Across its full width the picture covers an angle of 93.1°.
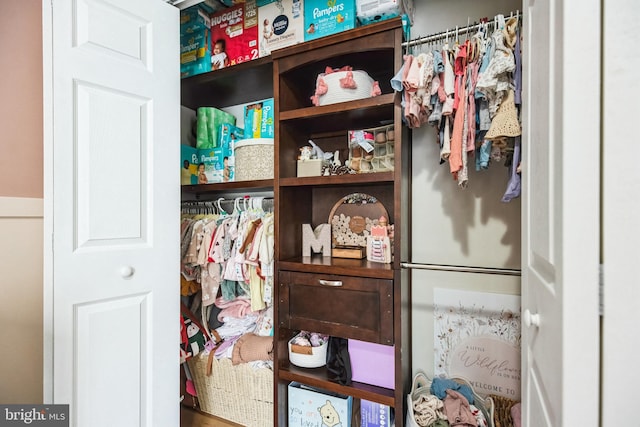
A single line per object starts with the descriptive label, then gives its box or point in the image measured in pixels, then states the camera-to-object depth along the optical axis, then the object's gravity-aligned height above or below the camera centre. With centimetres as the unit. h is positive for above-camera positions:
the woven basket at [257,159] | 169 +30
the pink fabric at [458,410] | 131 -88
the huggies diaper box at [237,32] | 167 +102
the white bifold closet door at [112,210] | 107 +0
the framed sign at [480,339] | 143 -63
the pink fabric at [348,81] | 138 +60
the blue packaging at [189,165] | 192 +30
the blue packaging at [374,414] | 138 -94
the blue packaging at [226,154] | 187 +35
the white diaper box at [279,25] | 154 +98
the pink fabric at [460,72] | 118 +55
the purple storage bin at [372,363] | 140 -72
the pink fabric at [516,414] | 127 -87
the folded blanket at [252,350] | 173 -80
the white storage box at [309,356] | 154 -74
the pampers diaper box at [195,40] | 178 +102
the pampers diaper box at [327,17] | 141 +93
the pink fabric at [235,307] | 194 -62
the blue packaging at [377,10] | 133 +90
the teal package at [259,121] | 175 +53
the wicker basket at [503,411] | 138 -92
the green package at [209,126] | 193 +54
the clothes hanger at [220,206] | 203 +3
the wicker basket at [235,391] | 167 -104
